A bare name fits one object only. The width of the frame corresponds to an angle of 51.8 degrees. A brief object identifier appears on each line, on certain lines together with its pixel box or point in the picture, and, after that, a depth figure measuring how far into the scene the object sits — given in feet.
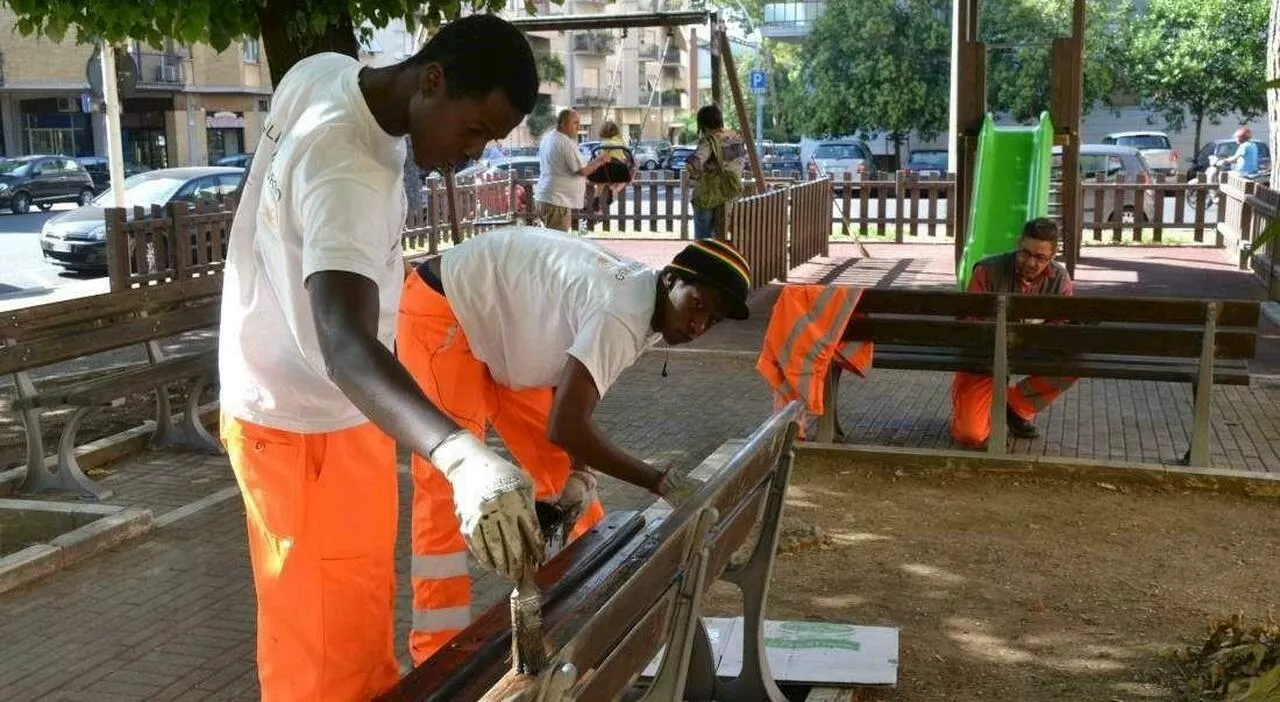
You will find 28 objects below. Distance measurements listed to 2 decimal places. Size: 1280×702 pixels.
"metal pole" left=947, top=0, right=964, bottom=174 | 45.47
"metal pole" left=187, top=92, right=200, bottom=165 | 155.22
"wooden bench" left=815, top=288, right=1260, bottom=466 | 20.72
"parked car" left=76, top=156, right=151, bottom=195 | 114.32
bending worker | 11.12
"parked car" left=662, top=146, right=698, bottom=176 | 138.72
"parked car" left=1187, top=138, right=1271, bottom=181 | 111.65
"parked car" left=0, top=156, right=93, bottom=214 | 98.17
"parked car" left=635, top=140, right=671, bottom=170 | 153.48
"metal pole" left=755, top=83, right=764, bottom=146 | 153.65
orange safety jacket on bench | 21.76
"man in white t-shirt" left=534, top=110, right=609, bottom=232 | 42.57
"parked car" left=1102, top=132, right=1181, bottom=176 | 112.27
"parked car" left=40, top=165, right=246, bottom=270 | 55.77
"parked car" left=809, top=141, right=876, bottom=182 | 115.44
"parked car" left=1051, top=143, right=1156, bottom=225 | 60.85
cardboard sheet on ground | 13.10
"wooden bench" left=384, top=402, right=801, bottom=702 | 7.48
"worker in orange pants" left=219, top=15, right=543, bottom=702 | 7.35
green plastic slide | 40.47
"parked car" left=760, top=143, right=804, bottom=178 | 116.47
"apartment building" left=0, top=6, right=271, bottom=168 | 142.20
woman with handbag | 42.73
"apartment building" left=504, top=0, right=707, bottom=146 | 240.53
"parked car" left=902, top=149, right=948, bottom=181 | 121.04
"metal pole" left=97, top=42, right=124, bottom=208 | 53.52
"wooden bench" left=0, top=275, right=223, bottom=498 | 20.02
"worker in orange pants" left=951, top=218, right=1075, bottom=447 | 22.91
